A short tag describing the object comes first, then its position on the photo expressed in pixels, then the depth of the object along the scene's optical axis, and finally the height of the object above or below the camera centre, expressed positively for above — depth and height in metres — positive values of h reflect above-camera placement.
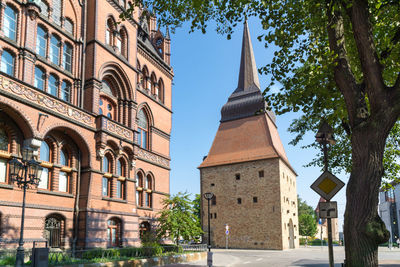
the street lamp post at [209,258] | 16.57 -2.46
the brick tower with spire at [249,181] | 42.16 +2.63
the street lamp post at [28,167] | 11.82 +1.24
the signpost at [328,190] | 8.25 +0.25
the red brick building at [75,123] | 15.49 +3.85
